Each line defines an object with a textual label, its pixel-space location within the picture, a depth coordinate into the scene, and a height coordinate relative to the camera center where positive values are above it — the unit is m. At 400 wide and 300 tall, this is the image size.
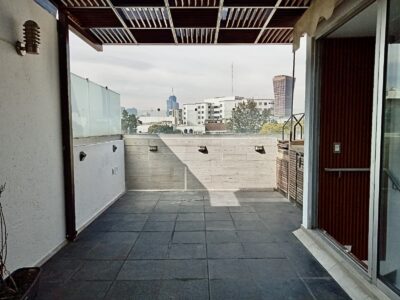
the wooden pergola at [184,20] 3.48 +1.41
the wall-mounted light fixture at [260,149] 6.79 -0.46
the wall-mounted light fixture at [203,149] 6.84 -0.46
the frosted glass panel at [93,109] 4.28 +0.32
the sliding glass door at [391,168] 2.17 -0.29
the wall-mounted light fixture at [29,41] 2.69 +0.77
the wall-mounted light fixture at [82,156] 4.18 -0.37
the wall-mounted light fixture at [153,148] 6.83 -0.44
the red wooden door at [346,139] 3.66 -0.13
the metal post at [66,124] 3.56 +0.05
